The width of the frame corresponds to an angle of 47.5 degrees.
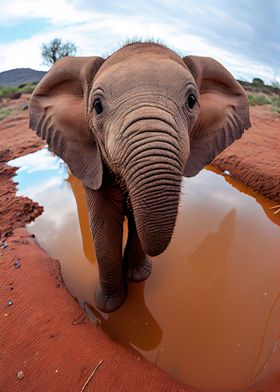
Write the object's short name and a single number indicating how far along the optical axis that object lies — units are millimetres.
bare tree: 35406
